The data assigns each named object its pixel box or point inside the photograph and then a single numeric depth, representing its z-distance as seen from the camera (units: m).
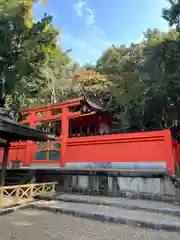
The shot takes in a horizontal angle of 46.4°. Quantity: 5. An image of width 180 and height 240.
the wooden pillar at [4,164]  7.17
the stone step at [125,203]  5.53
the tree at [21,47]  12.05
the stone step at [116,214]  4.52
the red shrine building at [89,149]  7.95
